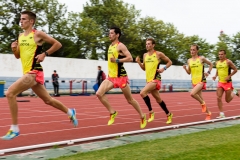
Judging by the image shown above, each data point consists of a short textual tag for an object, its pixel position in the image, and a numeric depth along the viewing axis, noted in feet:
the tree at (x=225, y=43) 206.57
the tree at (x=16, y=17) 135.85
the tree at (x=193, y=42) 186.60
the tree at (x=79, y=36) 156.56
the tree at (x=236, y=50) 208.33
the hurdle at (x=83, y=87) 80.33
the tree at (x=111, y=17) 167.48
